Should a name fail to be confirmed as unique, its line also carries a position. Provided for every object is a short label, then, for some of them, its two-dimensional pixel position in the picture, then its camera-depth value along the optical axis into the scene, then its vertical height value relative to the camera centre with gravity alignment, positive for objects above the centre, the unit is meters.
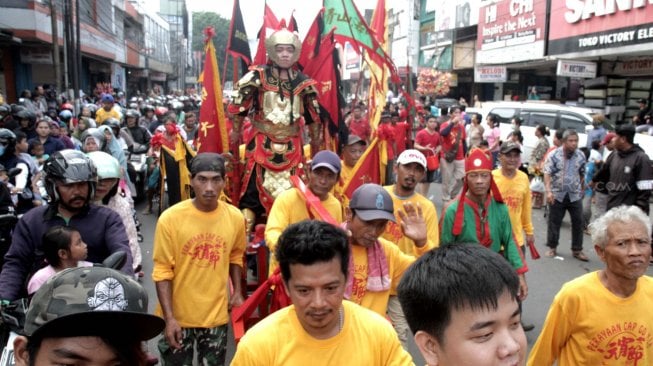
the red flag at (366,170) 5.84 -0.74
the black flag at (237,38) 6.73 +0.65
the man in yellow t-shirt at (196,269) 3.53 -1.07
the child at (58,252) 2.88 -0.79
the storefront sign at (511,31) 22.30 +2.73
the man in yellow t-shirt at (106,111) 12.93 -0.43
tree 68.13 +9.07
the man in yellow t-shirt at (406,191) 4.39 -0.74
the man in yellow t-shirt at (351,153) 6.57 -0.66
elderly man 2.78 -1.01
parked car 13.88 -0.56
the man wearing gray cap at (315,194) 3.97 -0.72
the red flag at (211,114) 6.02 -0.21
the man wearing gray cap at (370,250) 3.13 -0.85
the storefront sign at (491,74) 25.55 +1.04
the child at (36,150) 7.95 -0.80
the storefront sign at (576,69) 18.87 +0.95
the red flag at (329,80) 6.88 +0.17
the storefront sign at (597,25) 16.38 +2.28
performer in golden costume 5.88 -0.28
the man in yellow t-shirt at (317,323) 2.26 -0.91
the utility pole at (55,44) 15.63 +1.32
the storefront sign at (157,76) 54.62 +1.64
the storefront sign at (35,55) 21.20 +1.30
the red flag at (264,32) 6.70 +0.72
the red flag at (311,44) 7.07 +0.61
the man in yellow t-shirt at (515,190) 5.93 -0.95
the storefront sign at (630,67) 18.33 +1.04
